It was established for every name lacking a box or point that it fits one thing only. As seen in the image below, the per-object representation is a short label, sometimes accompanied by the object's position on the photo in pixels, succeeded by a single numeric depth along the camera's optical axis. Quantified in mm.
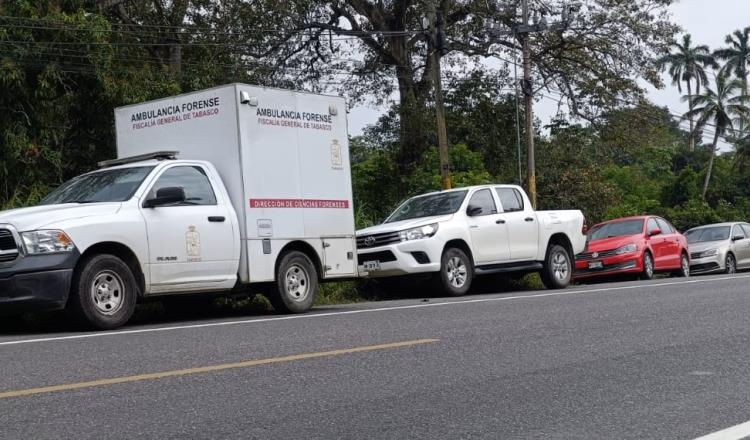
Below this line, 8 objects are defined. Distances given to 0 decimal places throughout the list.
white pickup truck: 15797
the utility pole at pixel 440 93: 24469
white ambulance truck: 9742
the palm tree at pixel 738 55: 92438
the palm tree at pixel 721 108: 70000
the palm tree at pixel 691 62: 95375
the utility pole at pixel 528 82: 26914
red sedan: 21281
